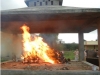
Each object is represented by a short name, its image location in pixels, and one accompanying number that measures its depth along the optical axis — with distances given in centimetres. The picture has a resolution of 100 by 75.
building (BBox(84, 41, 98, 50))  4012
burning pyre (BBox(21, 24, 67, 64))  1258
